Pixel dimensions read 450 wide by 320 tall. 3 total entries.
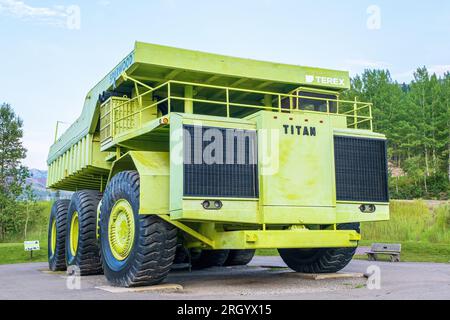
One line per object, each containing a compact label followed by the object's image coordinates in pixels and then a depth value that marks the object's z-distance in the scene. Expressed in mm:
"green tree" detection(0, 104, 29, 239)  39016
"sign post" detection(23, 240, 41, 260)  18891
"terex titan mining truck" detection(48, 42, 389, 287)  7977
